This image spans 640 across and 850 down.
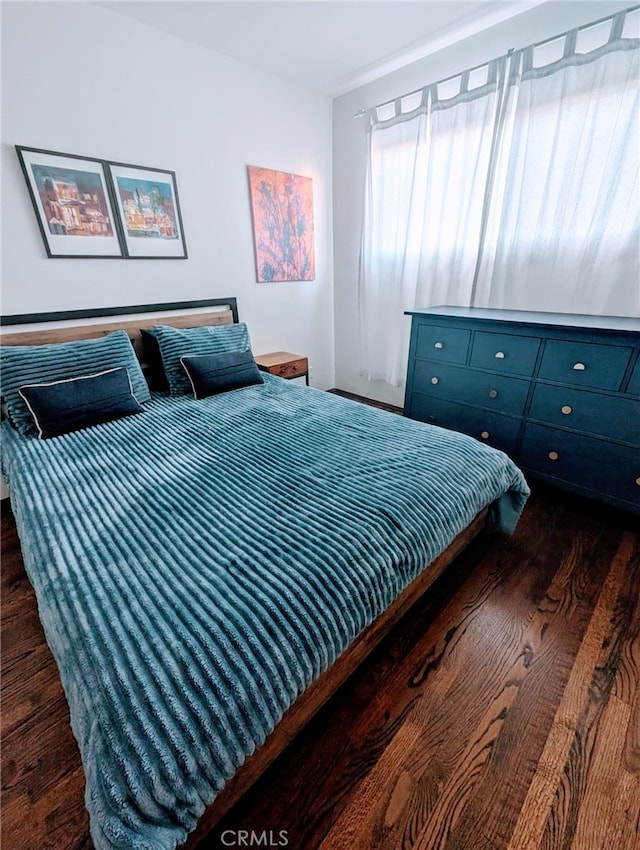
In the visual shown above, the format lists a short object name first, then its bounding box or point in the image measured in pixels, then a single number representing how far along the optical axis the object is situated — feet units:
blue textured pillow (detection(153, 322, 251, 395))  7.54
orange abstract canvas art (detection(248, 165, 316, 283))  9.32
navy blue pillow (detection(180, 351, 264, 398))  7.32
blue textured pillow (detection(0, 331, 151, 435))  5.91
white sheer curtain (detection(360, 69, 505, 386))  7.70
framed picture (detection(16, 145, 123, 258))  6.34
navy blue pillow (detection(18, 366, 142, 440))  5.74
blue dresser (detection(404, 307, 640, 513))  5.86
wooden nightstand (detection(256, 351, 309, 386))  9.61
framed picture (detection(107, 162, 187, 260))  7.25
